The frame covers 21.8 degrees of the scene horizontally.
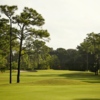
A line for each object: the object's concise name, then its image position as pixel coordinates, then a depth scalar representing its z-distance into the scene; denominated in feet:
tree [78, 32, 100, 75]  279.98
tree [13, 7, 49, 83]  129.08
